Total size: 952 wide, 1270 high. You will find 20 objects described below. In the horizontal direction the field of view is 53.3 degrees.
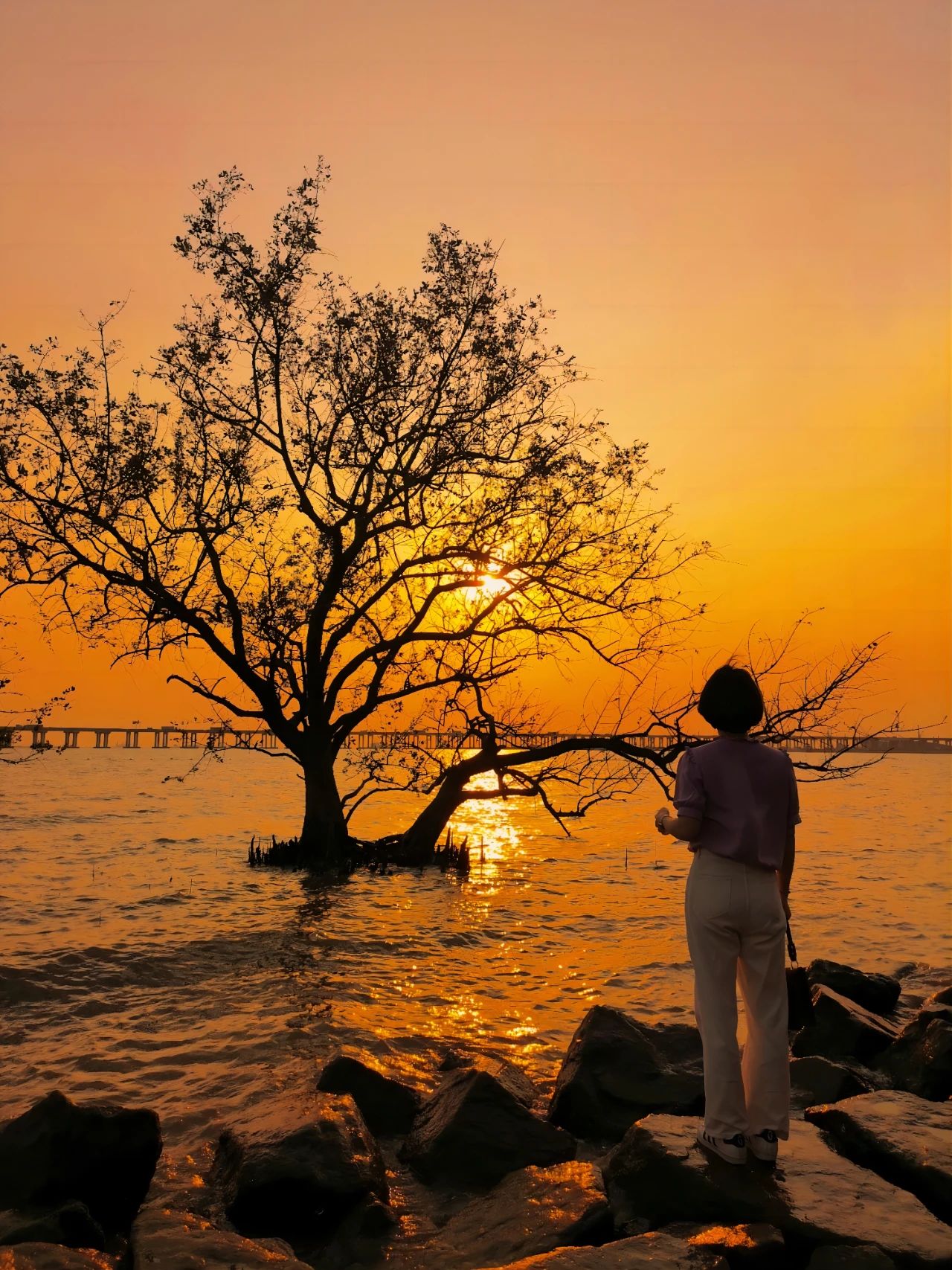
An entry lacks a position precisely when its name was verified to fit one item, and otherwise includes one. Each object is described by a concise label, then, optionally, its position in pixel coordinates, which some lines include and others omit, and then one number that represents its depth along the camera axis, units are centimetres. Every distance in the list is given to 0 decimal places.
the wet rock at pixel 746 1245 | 452
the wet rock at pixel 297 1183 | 556
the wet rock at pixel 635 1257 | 434
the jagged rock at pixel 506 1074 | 735
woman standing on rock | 533
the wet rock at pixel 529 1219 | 512
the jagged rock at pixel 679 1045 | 810
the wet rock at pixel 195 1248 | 468
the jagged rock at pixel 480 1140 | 630
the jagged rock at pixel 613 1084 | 709
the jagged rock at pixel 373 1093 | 710
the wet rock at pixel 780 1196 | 470
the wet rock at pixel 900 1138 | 545
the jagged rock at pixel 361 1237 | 538
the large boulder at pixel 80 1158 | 555
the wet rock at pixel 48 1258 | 428
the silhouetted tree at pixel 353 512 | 1964
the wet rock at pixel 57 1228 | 496
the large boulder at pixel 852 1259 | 442
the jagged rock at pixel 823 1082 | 761
